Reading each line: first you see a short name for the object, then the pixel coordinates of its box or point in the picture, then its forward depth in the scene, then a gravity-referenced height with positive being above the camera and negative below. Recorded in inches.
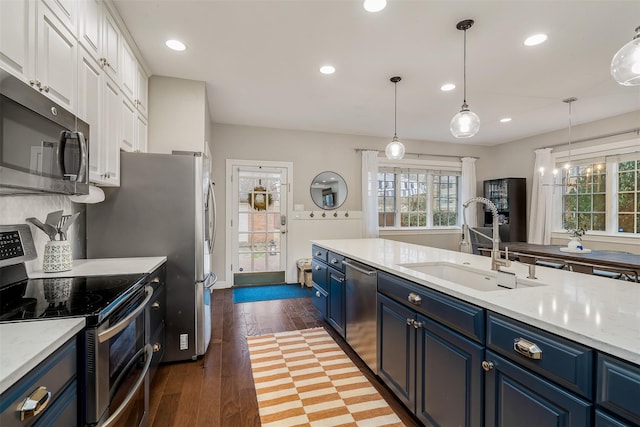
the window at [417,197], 233.5 +12.0
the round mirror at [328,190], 210.2 +15.3
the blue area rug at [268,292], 167.6 -48.2
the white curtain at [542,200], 205.2 +8.8
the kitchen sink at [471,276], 58.8 -15.3
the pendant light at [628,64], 61.7 +31.7
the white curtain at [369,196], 217.6 +11.7
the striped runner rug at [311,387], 69.9 -48.1
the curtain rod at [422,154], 219.3 +46.1
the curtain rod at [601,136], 164.3 +45.9
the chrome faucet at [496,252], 63.4 -8.3
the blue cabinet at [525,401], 35.5 -24.7
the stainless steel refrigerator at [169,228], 89.0 -5.1
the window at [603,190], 171.3 +14.2
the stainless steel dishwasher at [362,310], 82.6 -29.5
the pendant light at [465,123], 93.9 +28.3
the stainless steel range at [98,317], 41.4 -17.2
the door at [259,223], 192.9 -7.4
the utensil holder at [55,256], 66.9 -10.2
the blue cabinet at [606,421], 31.4 -22.2
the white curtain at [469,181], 244.1 +25.6
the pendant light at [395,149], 125.4 +26.8
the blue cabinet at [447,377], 49.6 -30.1
